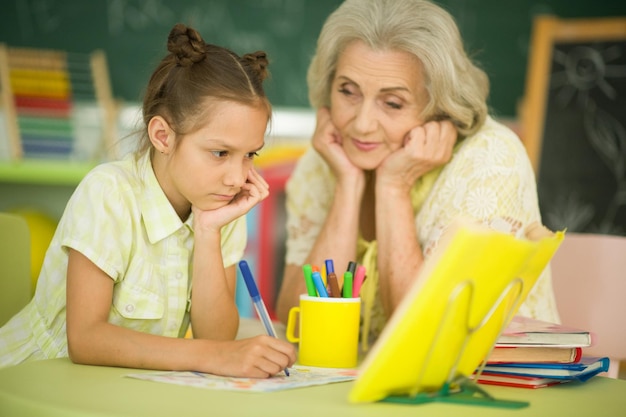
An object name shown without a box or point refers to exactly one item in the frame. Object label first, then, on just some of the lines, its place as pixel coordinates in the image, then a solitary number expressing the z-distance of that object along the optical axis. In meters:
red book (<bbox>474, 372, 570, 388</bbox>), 2.41
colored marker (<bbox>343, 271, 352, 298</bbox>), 2.54
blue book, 2.43
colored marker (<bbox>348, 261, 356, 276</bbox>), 2.62
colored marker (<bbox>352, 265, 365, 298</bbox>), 2.58
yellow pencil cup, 2.53
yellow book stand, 2.11
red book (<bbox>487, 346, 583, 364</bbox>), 2.45
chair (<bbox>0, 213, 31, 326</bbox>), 2.74
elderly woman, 2.93
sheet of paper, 2.29
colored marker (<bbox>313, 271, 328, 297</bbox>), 2.54
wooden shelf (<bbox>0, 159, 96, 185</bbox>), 5.51
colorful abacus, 5.64
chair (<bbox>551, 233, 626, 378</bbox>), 2.94
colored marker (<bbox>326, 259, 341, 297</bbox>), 2.56
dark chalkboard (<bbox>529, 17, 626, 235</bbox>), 5.25
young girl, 2.55
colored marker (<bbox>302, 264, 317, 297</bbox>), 2.55
